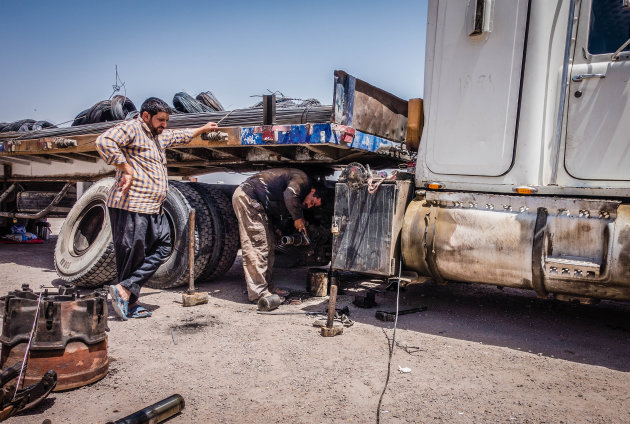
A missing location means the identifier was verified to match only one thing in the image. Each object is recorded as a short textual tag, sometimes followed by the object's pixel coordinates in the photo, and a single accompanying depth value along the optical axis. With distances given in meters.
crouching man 4.46
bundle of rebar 4.25
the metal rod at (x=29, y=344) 2.25
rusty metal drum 2.39
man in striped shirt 3.76
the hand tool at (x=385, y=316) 3.89
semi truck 3.19
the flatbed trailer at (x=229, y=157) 4.14
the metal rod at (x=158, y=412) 2.03
